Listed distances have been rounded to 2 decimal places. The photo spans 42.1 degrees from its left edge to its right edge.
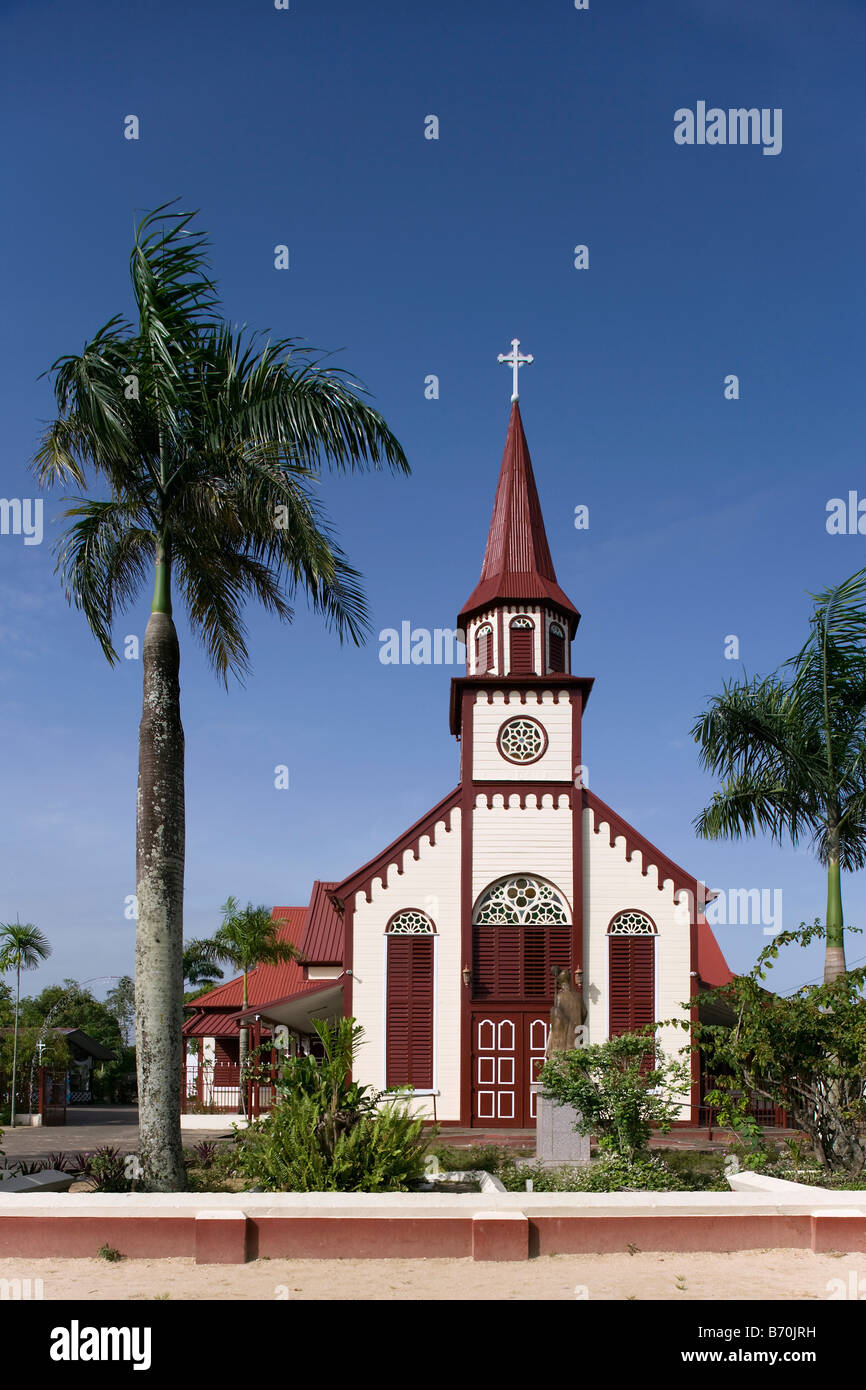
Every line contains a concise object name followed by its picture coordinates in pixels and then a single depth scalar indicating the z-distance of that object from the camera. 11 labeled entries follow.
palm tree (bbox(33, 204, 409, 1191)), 11.31
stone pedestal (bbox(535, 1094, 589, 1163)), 14.72
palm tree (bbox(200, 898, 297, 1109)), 33.38
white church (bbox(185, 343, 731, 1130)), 23.42
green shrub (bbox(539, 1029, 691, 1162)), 10.63
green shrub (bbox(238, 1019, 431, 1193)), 9.77
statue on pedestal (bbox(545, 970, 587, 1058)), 18.34
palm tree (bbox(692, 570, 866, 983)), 20.00
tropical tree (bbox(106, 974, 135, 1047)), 86.06
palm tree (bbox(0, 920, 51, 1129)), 44.67
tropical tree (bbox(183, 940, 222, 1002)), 60.22
